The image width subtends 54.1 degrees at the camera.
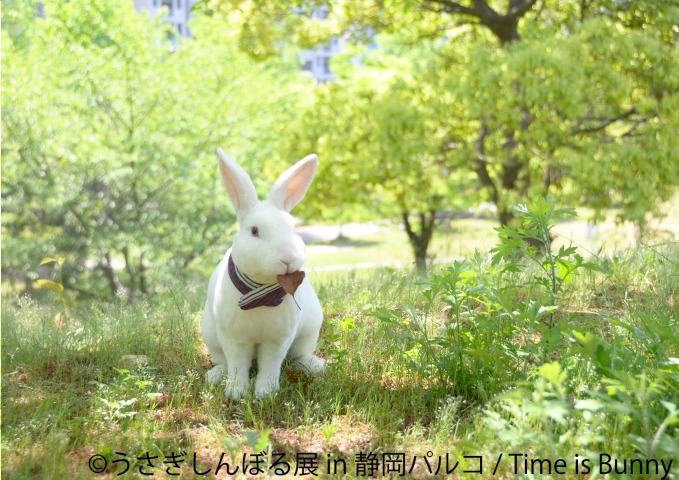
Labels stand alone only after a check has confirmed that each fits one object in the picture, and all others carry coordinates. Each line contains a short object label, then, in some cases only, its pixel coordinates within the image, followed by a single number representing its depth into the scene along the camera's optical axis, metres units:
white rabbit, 2.62
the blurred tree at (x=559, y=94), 7.48
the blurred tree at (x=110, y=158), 8.77
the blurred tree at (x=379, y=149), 8.53
